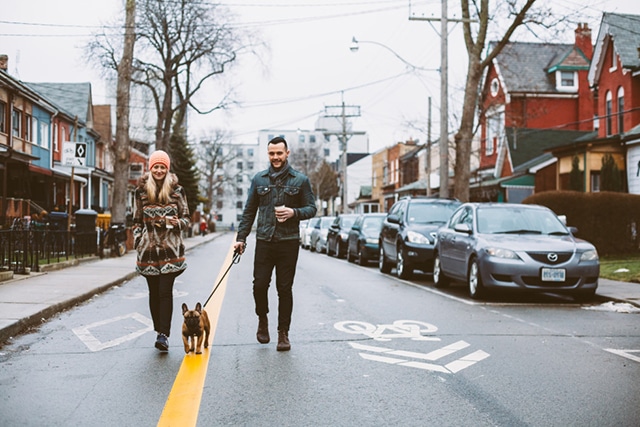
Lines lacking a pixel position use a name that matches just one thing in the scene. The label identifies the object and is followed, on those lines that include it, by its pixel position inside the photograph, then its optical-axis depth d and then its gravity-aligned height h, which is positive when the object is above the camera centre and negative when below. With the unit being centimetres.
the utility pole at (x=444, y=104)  2497 +354
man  707 -16
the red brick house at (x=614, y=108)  2684 +408
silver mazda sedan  1130 -70
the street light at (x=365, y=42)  2758 +637
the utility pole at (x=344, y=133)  5210 +580
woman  684 -22
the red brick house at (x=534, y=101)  3859 +597
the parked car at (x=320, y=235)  3121 -113
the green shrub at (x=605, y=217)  2011 -23
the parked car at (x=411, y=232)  1599 -53
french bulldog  662 -108
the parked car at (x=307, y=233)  3536 -124
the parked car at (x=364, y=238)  2145 -88
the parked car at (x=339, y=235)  2641 -96
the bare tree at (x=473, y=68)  2498 +486
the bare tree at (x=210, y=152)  8806 +749
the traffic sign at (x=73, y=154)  1860 +137
